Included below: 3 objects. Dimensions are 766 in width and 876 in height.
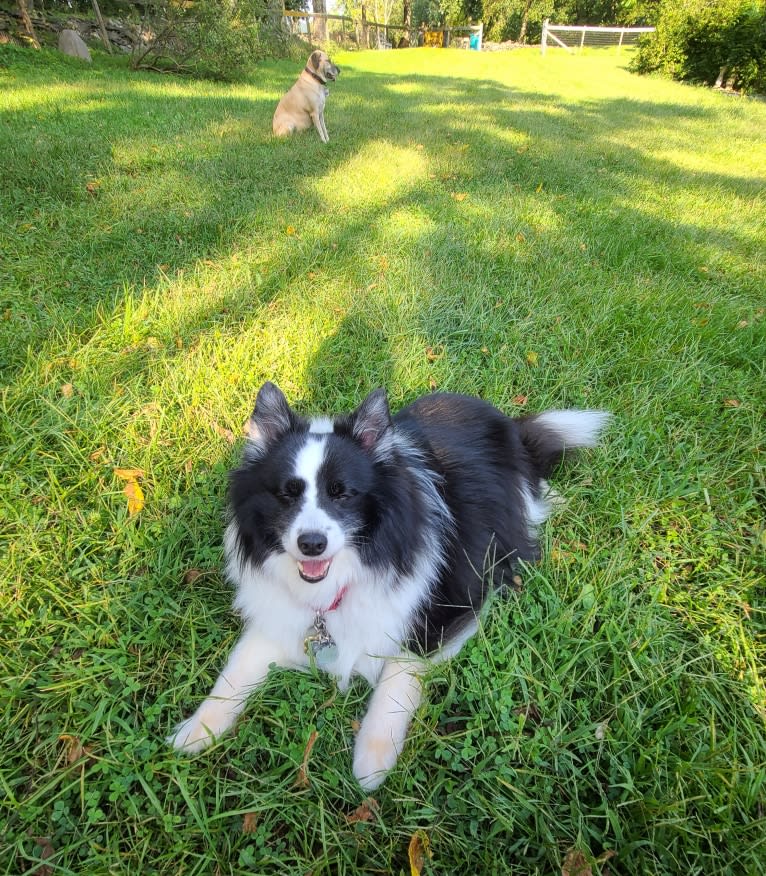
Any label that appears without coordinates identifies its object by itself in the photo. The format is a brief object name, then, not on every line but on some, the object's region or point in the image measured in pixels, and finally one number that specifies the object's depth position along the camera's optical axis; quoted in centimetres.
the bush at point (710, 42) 1178
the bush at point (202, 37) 828
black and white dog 78
